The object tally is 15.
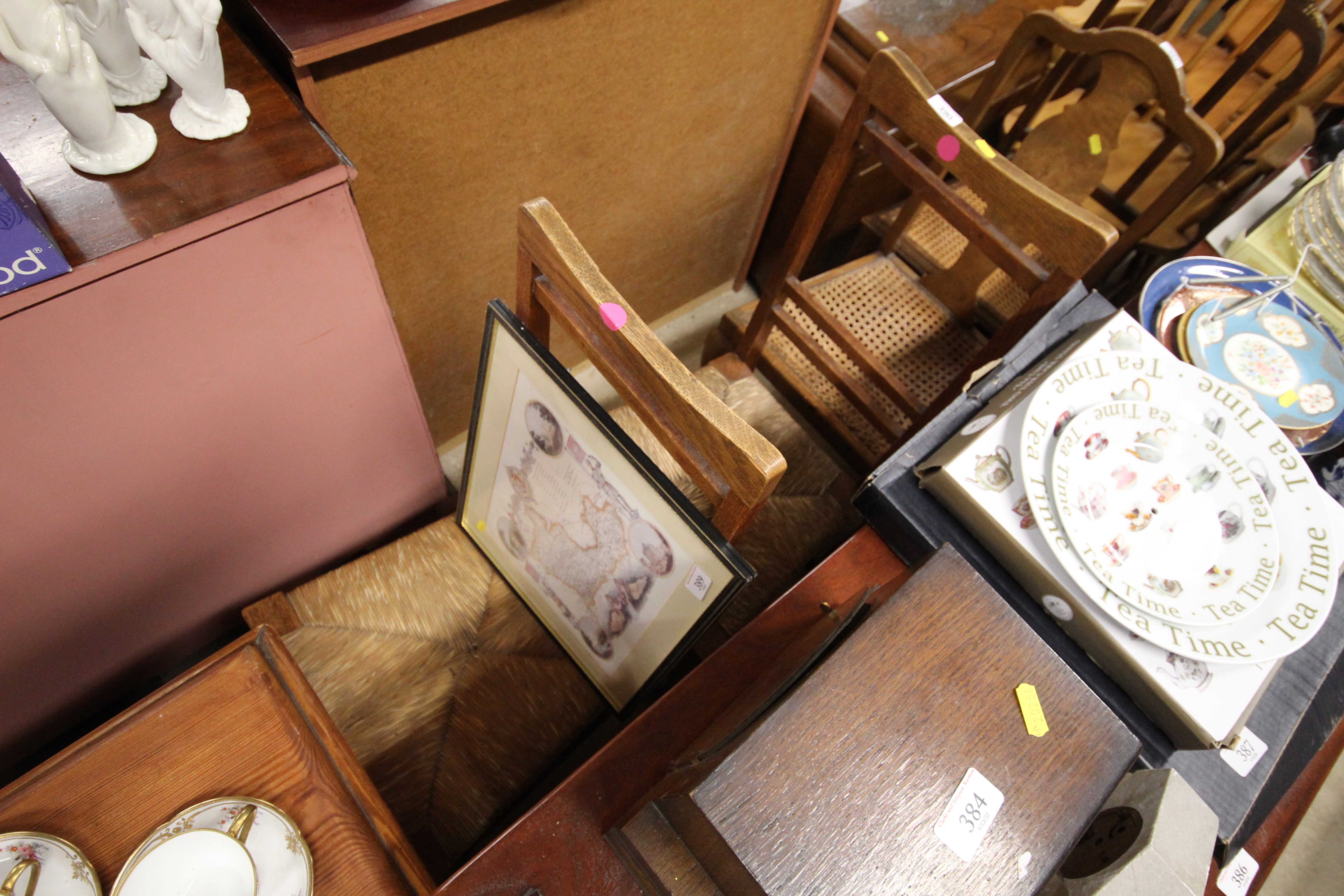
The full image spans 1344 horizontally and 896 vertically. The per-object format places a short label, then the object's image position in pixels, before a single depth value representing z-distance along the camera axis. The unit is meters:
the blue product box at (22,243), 0.54
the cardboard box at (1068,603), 0.76
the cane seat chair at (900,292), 0.96
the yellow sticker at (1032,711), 0.62
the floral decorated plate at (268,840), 0.64
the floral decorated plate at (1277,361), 1.03
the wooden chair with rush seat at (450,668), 1.00
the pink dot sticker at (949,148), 0.98
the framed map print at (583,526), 0.79
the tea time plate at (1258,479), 0.76
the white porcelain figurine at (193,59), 0.57
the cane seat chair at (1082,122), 1.23
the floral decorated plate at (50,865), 0.61
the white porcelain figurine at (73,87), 0.50
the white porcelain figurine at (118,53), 0.58
